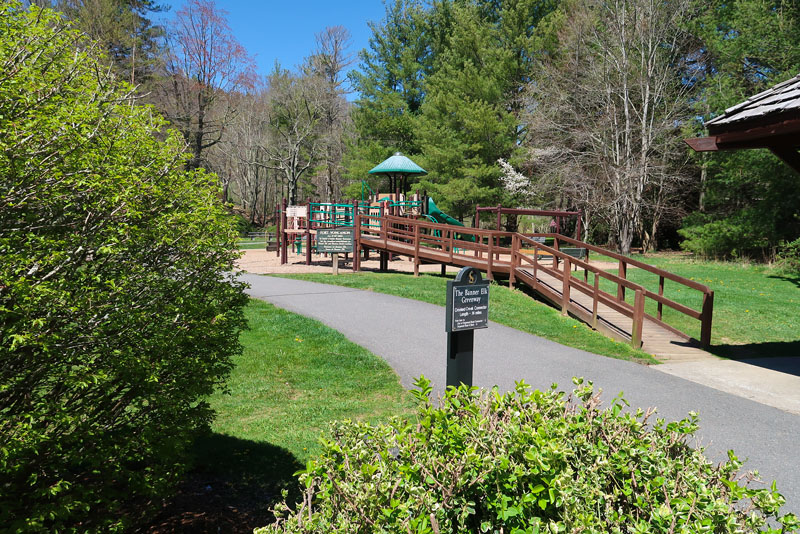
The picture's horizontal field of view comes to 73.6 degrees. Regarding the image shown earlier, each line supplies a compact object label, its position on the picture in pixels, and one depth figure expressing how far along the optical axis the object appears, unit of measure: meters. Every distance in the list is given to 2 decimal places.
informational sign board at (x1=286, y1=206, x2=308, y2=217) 22.11
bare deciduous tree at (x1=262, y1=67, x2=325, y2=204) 41.72
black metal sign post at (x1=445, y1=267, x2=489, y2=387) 3.73
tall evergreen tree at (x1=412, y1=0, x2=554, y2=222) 29.53
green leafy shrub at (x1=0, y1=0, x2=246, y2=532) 2.43
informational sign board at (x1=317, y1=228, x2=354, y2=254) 17.42
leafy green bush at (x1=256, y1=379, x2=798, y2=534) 1.94
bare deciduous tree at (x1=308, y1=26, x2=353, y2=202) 43.00
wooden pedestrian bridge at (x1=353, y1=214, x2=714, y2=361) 8.41
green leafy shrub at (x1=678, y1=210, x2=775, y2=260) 21.52
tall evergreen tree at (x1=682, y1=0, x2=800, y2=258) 20.39
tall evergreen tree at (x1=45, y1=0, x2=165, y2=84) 26.75
